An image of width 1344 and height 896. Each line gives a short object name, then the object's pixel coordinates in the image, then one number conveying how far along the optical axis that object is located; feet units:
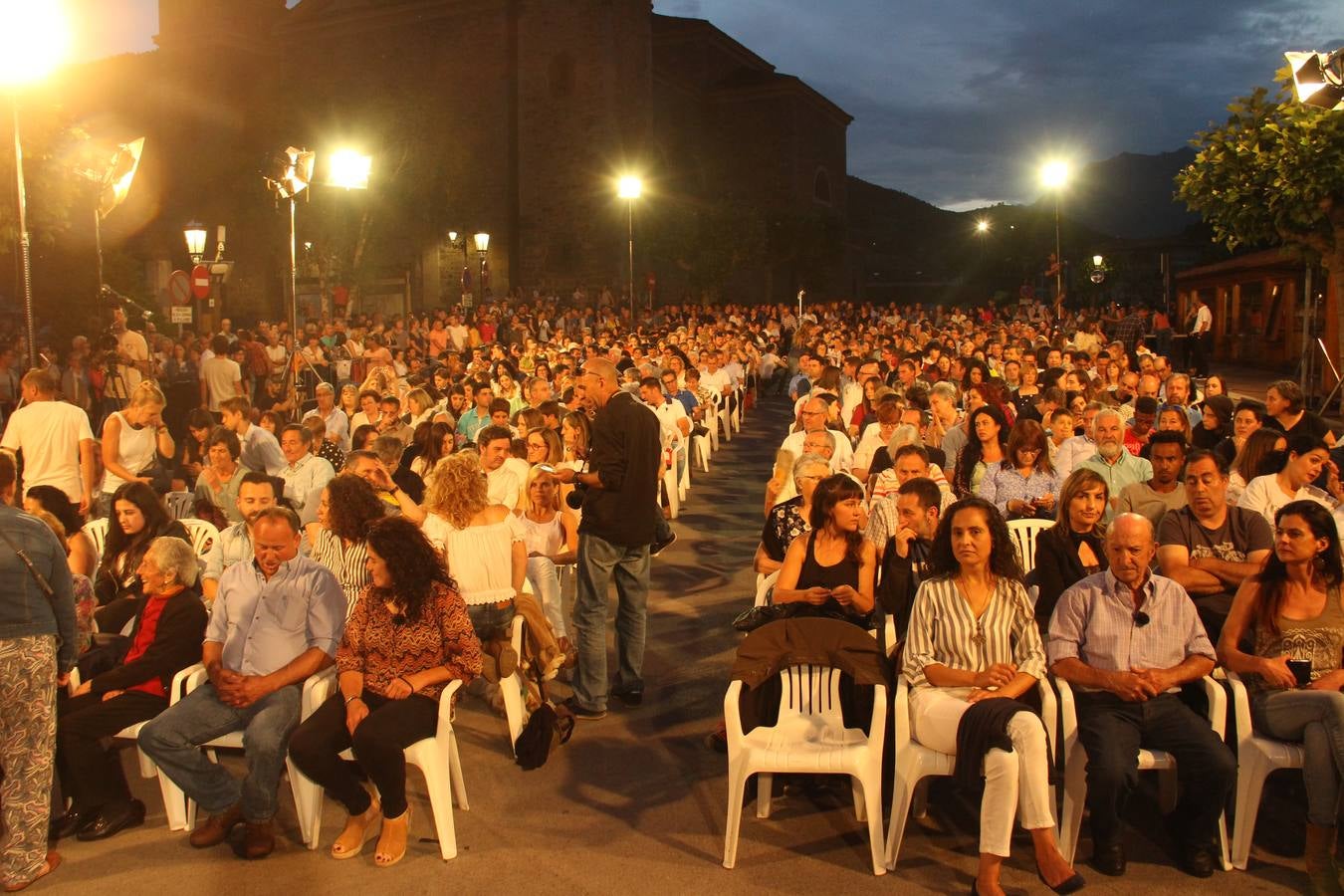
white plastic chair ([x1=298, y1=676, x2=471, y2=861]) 14.65
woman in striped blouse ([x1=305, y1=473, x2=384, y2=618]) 18.26
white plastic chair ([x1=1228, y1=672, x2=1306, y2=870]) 14.11
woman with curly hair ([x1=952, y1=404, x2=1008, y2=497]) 24.35
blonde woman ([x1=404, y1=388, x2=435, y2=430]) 33.55
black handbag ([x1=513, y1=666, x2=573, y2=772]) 17.31
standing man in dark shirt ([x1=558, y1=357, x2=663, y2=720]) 19.40
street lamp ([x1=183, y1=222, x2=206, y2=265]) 64.39
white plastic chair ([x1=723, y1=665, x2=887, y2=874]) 14.11
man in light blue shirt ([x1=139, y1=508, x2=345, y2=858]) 15.03
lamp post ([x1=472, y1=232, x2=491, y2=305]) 84.05
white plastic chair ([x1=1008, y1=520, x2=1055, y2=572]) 21.11
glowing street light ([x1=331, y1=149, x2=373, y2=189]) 51.47
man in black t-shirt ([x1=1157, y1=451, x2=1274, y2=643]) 17.39
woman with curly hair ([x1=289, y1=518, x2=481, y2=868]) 14.73
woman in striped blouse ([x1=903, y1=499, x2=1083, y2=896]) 14.53
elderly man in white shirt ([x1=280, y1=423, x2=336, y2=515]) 24.76
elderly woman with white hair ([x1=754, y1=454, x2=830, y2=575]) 18.72
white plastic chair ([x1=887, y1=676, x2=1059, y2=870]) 14.14
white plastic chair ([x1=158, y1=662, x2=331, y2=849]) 15.65
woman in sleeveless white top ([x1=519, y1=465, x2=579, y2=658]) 22.81
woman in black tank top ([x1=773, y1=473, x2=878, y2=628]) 16.44
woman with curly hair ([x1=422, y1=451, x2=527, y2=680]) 18.33
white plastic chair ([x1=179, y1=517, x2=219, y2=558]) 21.66
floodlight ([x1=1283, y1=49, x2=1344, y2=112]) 26.86
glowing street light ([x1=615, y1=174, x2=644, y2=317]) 82.17
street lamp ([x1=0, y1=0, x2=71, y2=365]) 29.60
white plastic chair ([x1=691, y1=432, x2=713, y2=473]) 47.16
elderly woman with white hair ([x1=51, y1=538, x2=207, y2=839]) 15.60
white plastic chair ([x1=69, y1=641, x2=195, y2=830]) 15.71
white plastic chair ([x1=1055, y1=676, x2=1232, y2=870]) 14.17
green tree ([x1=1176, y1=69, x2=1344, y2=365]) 32.71
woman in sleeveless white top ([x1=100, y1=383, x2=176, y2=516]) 26.09
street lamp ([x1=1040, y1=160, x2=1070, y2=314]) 77.56
